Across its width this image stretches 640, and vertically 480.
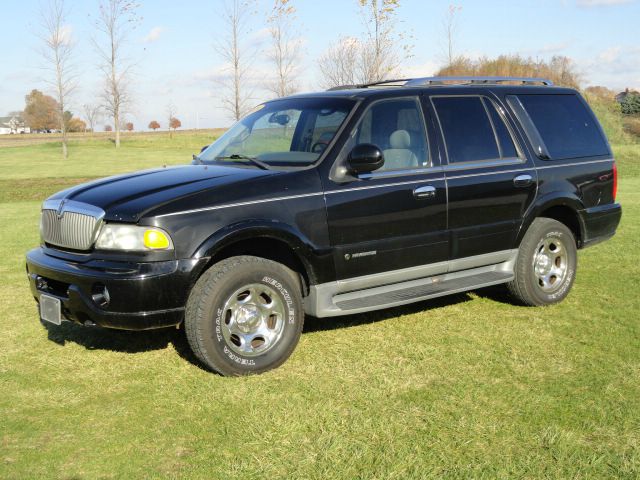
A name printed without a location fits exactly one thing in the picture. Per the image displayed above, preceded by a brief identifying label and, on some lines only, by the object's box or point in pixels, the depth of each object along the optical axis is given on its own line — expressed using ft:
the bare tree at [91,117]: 277.11
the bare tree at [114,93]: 154.92
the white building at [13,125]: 517.72
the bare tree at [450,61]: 112.37
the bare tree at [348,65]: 106.11
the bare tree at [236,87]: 110.44
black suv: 15.35
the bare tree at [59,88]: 140.77
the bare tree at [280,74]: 104.09
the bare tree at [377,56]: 92.22
